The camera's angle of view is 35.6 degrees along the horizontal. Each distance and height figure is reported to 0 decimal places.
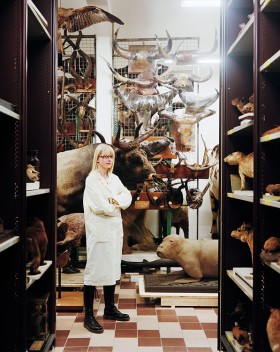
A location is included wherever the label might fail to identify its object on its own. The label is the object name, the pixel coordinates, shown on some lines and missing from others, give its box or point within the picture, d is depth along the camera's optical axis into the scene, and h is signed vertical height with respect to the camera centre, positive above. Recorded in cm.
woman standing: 432 -58
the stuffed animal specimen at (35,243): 307 -53
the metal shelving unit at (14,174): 250 -2
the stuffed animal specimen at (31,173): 318 -1
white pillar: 781 +130
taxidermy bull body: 593 +1
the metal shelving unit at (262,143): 264 +17
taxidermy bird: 553 +200
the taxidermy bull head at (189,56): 692 +184
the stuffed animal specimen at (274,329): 228 -86
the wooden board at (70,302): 489 -149
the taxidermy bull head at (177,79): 674 +143
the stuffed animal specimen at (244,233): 326 -48
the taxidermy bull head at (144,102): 682 +108
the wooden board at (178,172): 680 -2
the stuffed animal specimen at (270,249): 249 -45
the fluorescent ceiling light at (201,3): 598 +233
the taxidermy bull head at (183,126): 697 +74
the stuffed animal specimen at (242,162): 334 +7
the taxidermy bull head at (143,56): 667 +178
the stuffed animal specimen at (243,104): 332 +53
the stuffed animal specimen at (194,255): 546 -106
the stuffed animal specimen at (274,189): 246 -10
